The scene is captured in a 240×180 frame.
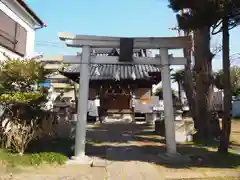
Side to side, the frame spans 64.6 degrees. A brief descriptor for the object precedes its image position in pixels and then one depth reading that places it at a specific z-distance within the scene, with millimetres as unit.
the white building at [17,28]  7275
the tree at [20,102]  5685
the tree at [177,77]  21197
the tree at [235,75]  18830
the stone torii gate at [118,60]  5631
